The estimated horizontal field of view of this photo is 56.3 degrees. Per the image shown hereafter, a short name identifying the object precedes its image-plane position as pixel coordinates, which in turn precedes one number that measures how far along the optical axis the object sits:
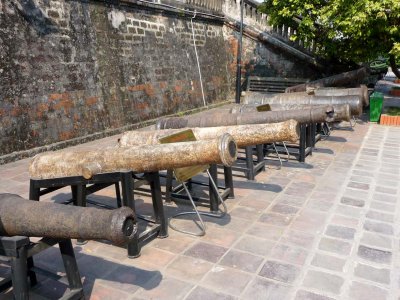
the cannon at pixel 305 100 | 7.34
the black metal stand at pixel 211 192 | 4.98
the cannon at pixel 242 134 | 4.29
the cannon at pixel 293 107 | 6.33
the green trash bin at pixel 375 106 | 10.53
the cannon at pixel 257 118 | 5.73
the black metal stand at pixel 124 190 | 3.80
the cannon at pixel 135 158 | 3.42
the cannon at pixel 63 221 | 2.35
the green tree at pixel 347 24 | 8.67
